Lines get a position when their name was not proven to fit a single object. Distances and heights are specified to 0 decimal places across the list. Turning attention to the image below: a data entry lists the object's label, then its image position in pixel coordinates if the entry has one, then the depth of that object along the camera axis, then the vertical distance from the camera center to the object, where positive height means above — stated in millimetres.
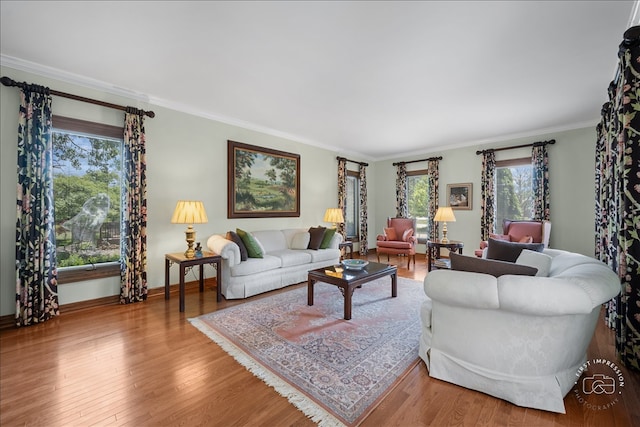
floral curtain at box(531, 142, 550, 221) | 5422 +625
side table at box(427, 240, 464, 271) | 5488 -666
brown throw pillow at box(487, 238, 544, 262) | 3184 -432
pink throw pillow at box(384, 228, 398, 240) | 6660 -517
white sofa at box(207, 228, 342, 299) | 3900 -810
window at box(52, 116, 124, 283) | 3471 +209
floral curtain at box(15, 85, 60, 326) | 3029 -5
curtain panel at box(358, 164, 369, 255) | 7688 -10
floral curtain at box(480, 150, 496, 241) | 6133 +462
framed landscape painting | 5031 +613
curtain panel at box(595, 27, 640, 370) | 2146 +93
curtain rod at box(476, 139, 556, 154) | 5383 +1395
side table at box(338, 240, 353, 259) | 5747 -679
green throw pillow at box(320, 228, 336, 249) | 5477 -526
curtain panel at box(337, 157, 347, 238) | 7129 +747
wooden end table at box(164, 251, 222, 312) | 3484 -680
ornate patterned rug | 1889 -1246
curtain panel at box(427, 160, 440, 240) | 6977 +500
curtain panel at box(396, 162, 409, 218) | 7672 +581
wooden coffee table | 3172 -805
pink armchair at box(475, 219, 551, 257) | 4895 -359
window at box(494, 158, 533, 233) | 5887 +505
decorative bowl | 3760 -723
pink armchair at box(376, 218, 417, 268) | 6055 -604
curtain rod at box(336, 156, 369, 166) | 7113 +1410
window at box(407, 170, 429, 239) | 7433 +382
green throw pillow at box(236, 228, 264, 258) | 4266 -509
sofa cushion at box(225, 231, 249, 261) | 4117 -450
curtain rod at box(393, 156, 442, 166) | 6950 +1391
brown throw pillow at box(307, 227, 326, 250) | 5387 -486
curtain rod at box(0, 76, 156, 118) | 2963 +1421
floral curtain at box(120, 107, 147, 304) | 3744 -6
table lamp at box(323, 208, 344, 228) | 6043 -74
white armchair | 1672 -771
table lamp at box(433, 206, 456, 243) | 5582 -48
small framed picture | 6555 +420
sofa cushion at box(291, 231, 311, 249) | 5328 -539
